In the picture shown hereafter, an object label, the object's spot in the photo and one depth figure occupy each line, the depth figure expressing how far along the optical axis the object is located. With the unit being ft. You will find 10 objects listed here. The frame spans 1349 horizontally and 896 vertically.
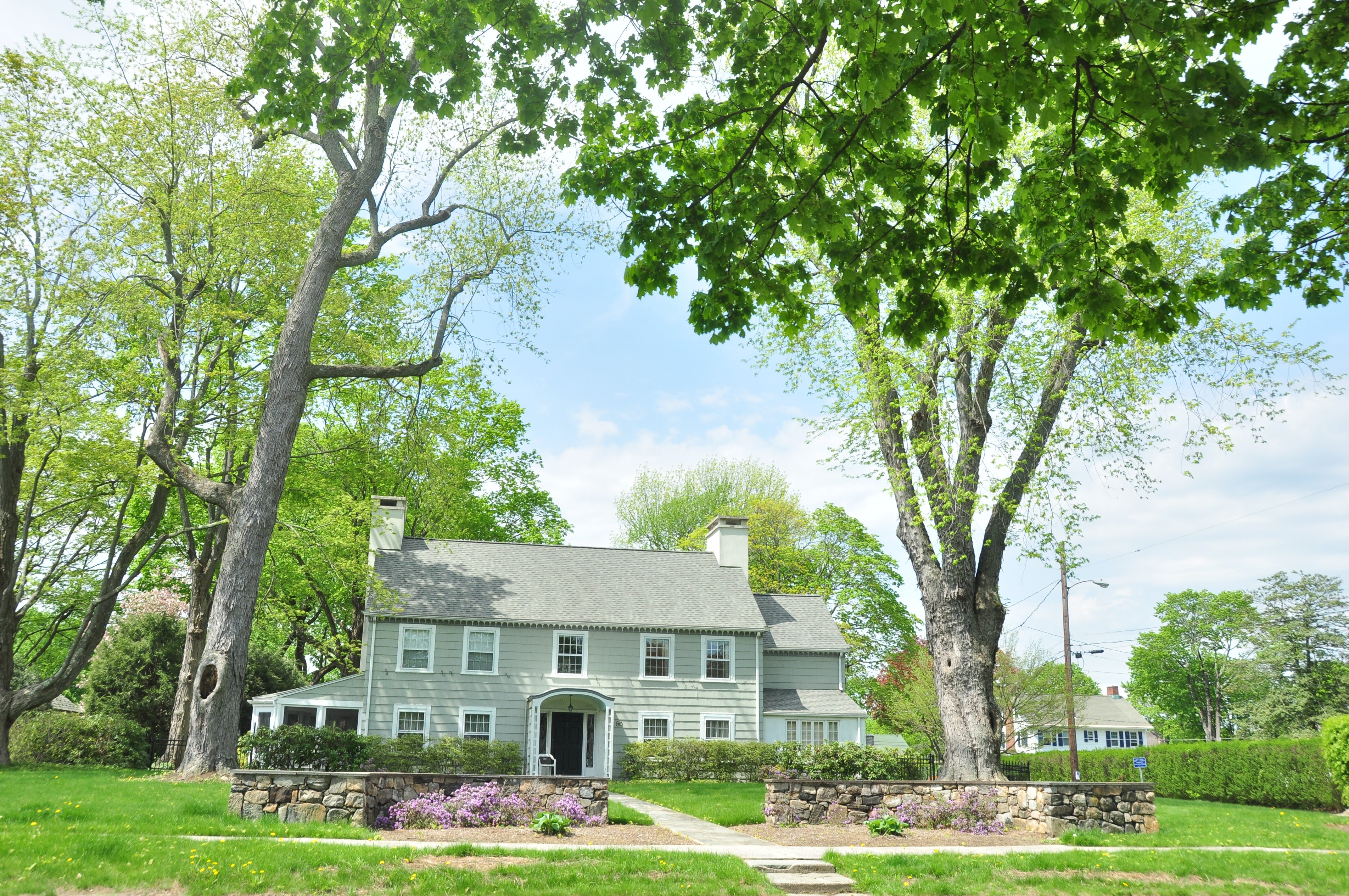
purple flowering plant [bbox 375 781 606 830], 38.63
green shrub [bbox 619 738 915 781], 82.64
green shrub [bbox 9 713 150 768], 73.56
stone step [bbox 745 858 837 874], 30.78
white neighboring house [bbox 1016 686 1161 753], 187.32
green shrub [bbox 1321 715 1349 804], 60.54
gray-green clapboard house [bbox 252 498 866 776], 82.64
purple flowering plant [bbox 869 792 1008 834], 44.91
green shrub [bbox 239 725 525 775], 60.34
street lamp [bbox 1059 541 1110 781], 87.61
